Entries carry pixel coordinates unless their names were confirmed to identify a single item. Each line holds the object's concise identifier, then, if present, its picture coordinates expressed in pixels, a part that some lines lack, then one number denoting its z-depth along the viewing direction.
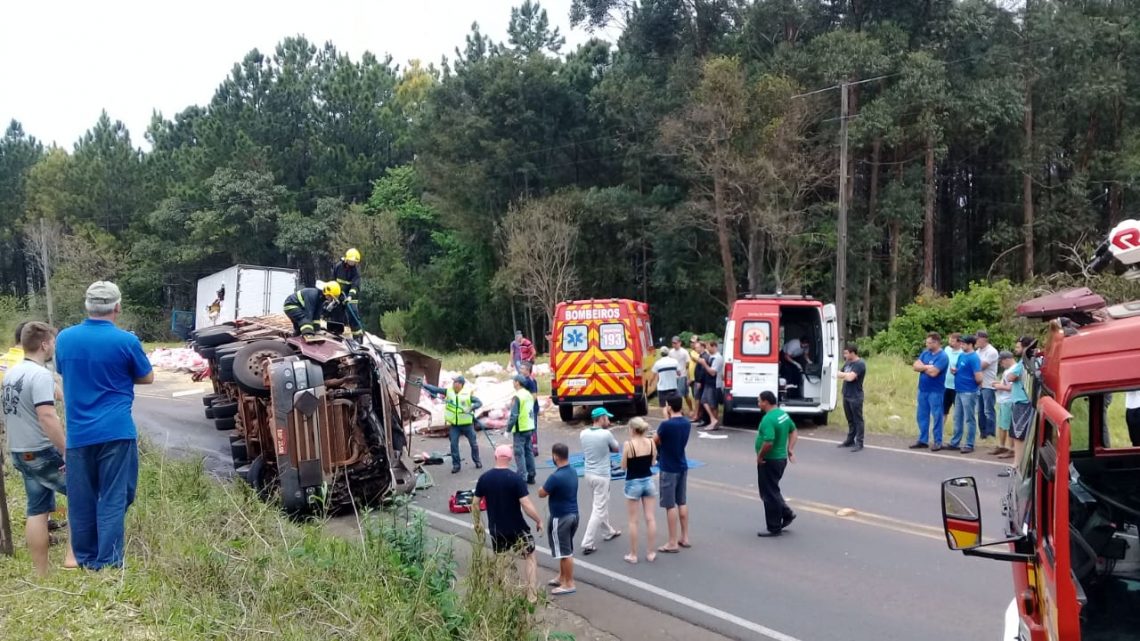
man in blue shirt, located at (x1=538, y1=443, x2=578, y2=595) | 7.21
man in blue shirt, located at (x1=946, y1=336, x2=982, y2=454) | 12.33
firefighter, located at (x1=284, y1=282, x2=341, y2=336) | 10.36
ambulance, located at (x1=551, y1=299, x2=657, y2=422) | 16.45
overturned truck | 8.76
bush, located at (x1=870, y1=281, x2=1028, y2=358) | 23.61
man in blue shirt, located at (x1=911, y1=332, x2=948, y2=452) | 12.66
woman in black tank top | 8.04
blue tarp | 11.59
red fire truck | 2.78
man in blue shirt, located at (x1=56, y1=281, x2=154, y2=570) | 4.71
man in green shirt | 8.55
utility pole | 21.61
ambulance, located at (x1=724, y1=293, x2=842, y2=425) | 14.90
